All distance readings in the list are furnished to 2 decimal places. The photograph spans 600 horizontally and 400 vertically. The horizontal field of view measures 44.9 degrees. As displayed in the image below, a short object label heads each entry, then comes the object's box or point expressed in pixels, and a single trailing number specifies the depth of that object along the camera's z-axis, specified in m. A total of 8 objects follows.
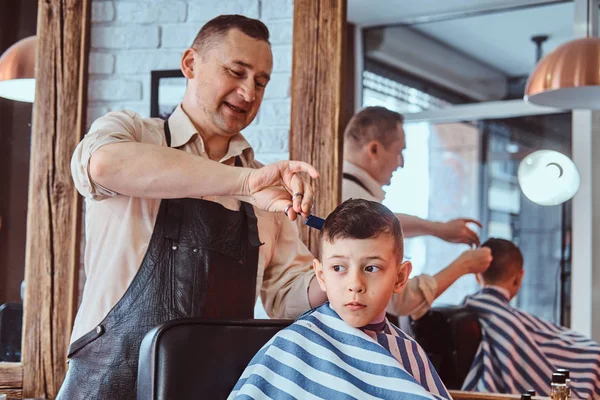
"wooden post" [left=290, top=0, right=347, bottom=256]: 2.29
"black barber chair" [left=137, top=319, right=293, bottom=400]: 1.43
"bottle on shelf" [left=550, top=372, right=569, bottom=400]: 1.85
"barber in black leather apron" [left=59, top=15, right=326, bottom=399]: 1.62
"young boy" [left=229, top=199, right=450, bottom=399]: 1.40
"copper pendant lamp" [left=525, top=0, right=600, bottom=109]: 2.46
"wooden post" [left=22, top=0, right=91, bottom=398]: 2.34
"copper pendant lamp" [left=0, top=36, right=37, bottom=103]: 2.41
